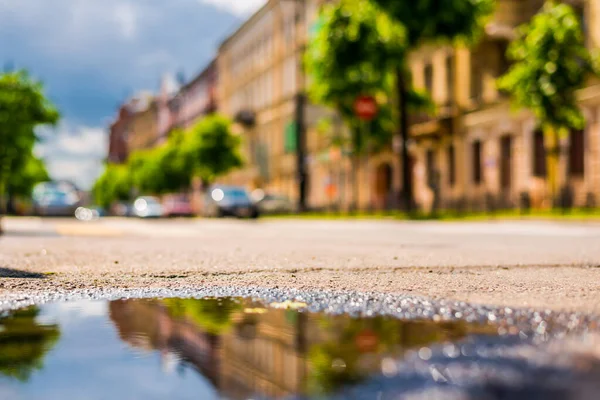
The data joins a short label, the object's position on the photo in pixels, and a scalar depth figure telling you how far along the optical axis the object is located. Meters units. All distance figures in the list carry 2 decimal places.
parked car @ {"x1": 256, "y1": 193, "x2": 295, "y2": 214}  53.69
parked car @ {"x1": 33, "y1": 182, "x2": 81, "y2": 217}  48.88
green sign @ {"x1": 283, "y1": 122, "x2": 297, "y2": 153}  64.31
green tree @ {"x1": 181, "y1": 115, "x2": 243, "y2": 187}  68.12
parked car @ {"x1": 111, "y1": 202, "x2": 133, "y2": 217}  66.30
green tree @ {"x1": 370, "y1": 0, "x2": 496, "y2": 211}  32.44
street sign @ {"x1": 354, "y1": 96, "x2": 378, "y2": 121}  35.78
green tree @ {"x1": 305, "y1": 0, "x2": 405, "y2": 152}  34.09
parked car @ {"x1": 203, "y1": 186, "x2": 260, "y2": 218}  43.59
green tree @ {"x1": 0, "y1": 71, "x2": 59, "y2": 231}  25.45
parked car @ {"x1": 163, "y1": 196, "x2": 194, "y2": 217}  59.09
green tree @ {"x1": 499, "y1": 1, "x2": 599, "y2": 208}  28.33
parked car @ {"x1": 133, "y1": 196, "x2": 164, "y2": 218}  53.59
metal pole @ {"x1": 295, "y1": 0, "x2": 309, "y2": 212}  63.62
